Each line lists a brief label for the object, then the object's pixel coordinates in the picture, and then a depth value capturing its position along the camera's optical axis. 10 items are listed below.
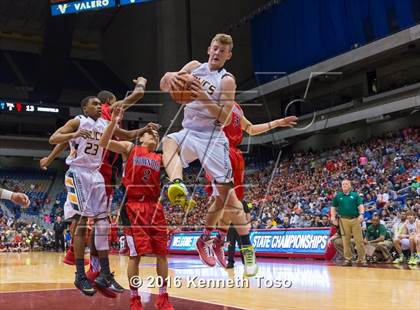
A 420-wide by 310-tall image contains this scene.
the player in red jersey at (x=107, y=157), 4.89
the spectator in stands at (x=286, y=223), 11.99
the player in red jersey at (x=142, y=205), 4.09
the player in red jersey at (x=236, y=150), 4.75
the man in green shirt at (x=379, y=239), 9.45
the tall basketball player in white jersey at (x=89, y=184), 4.84
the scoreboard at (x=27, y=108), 21.50
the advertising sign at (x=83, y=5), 16.64
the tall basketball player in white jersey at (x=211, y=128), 3.97
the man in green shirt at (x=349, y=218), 8.98
